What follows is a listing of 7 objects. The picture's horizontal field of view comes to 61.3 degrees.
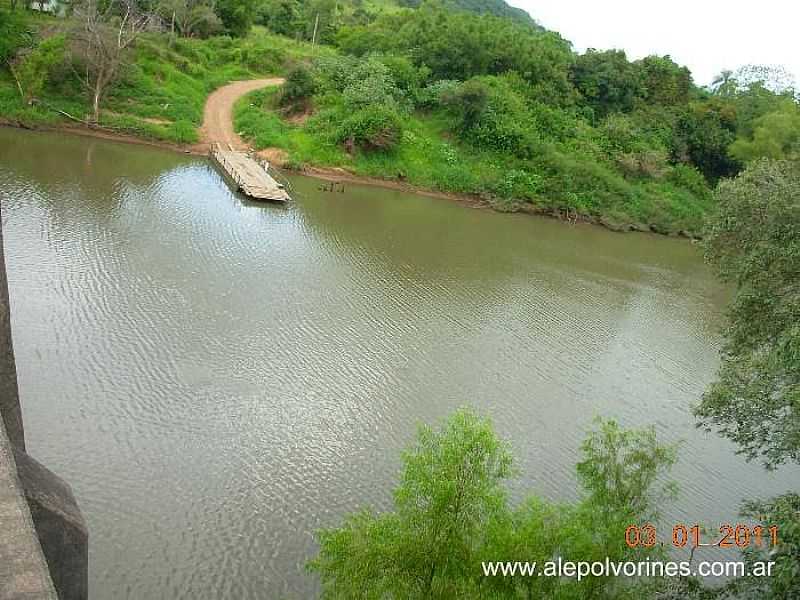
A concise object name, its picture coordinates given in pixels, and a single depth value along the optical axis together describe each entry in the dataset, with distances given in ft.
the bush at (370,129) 128.88
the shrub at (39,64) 109.81
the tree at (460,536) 26.58
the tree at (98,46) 112.27
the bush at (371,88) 134.51
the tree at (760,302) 32.78
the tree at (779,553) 25.12
